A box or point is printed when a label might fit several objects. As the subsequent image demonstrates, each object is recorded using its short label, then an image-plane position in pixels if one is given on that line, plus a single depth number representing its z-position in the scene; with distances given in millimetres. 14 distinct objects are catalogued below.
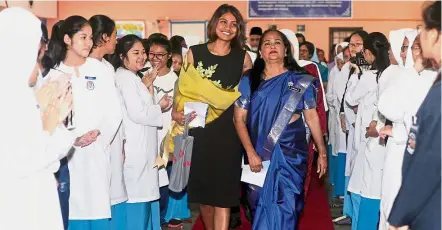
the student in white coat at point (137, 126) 4258
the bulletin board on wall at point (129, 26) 15945
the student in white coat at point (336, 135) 6645
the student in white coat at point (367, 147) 4441
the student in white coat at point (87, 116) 3648
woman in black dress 4328
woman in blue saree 4195
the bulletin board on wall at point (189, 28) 15812
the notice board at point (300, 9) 15523
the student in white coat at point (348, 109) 5332
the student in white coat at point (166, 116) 5027
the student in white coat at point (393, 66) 3838
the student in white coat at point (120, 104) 4098
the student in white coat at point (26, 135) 2533
